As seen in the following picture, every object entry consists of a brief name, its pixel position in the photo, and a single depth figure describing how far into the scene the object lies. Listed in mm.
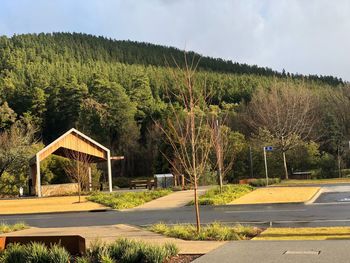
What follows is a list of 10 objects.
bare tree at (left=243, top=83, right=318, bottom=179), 54688
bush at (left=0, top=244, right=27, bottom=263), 9523
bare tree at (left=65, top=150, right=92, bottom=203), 38781
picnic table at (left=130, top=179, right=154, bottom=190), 52688
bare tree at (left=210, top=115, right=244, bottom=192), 53975
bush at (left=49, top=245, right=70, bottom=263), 9070
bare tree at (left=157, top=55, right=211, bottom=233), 12631
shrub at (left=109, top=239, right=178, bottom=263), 9031
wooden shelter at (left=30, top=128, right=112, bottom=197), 40219
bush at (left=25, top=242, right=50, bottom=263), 9227
